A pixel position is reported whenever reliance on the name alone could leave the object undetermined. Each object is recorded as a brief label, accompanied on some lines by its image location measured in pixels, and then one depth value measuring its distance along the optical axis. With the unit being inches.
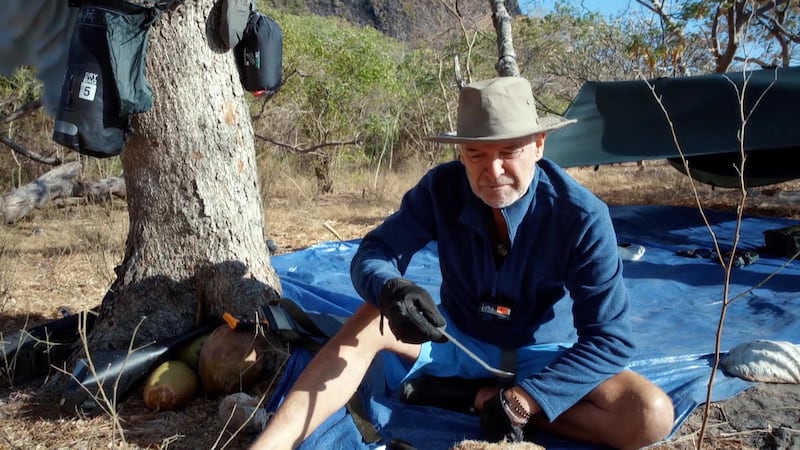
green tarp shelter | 192.7
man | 72.6
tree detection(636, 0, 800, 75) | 270.4
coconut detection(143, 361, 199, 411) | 95.9
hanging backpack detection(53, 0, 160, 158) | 93.0
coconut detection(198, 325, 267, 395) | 97.8
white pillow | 96.6
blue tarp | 86.1
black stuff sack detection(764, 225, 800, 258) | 169.5
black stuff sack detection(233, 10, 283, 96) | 112.0
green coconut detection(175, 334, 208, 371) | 103.7
